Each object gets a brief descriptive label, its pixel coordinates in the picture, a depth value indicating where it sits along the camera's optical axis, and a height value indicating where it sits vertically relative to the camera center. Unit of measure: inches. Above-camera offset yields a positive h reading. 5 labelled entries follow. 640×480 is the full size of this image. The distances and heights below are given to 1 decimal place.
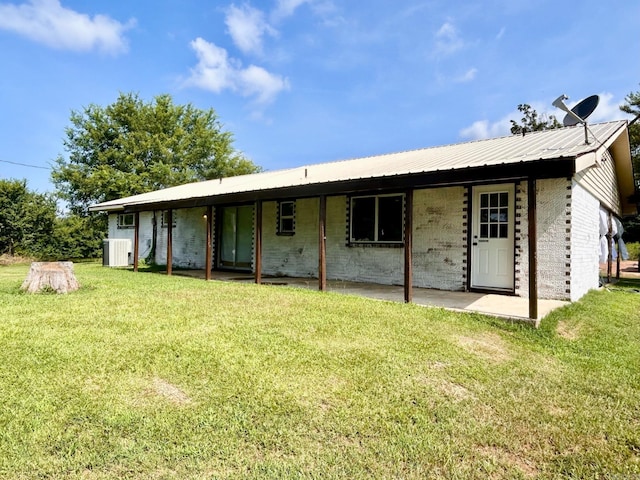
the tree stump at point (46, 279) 268.4 -23.8
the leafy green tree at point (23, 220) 780.6 +49.6
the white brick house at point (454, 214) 250.4 +30.5
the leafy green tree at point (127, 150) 1061.0 +275.2
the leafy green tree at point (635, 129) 632.4 +200.8
